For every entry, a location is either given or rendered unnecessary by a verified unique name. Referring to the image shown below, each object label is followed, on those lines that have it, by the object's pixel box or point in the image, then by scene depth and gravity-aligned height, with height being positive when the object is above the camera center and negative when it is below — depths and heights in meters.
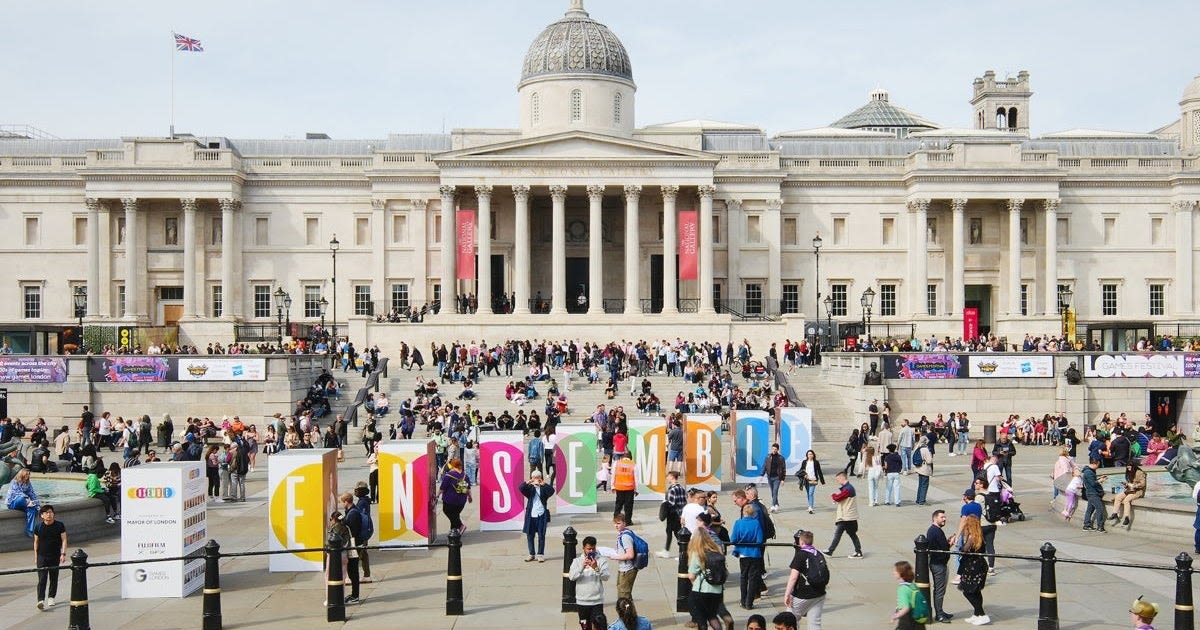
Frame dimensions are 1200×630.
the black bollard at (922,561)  14.35 -3.08
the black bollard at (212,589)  14.33 -3.36
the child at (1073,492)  21.88 -3.33
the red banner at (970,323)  54.88 -0.08
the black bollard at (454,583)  15.20 -3.49
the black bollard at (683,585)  15.15 -3.53
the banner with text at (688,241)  57.00 +4.17
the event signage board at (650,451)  23.31 -2.65
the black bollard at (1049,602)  13.91 -3.49
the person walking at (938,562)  14.84 -3.19
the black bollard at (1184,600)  12.90 -3.21
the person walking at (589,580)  12.99 -2.96
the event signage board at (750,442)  25.75 -2.74
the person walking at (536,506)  18.23 -2.95
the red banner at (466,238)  56.69 +4.35
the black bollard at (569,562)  15.10 -3.30
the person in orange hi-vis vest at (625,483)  20.27 -2.89
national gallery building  60.88 +5.22
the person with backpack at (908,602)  12.67 -3.17
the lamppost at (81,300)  60.94 +1.49
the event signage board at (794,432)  26.06 -2.57
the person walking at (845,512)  18.14 -3.10
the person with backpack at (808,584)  13.09 -3.05
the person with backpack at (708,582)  13.02 -3.01
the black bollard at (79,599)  13.91 -3.38
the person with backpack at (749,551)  15.21 -3.09
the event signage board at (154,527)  16.28 -2.90
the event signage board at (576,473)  22.28 -2.97
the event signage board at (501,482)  20.50 -2.93
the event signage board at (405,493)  18.84 -2.81
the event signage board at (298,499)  17.28 -2.66
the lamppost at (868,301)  53.38 +1.00
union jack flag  61.19 +15.31
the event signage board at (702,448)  24.50 -2.74
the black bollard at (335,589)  14.89 -3.49
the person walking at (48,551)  15.81 -3.20
